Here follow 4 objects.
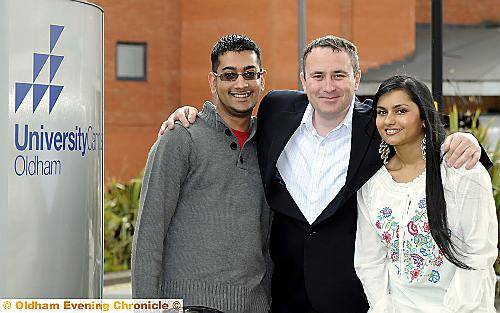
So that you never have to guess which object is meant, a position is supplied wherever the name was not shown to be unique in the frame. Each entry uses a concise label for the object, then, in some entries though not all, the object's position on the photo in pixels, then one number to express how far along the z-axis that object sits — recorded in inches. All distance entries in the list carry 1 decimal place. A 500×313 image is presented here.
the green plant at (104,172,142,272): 438.6
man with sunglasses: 157.8
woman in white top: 139.4
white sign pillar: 138.6
